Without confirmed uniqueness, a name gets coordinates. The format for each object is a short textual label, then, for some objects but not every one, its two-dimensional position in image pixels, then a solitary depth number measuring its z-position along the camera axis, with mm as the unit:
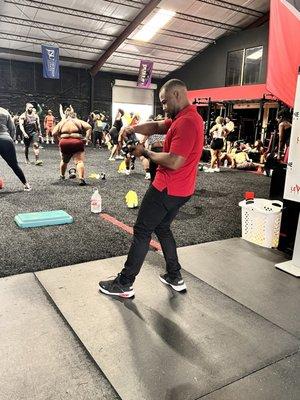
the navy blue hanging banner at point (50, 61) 15148
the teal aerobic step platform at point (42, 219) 3979
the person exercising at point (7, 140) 5211
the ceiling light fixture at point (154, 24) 14127
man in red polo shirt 2125
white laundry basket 3715
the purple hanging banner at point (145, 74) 17422
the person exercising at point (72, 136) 6176
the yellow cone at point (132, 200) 5098
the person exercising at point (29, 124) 8141
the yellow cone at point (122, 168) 8609
